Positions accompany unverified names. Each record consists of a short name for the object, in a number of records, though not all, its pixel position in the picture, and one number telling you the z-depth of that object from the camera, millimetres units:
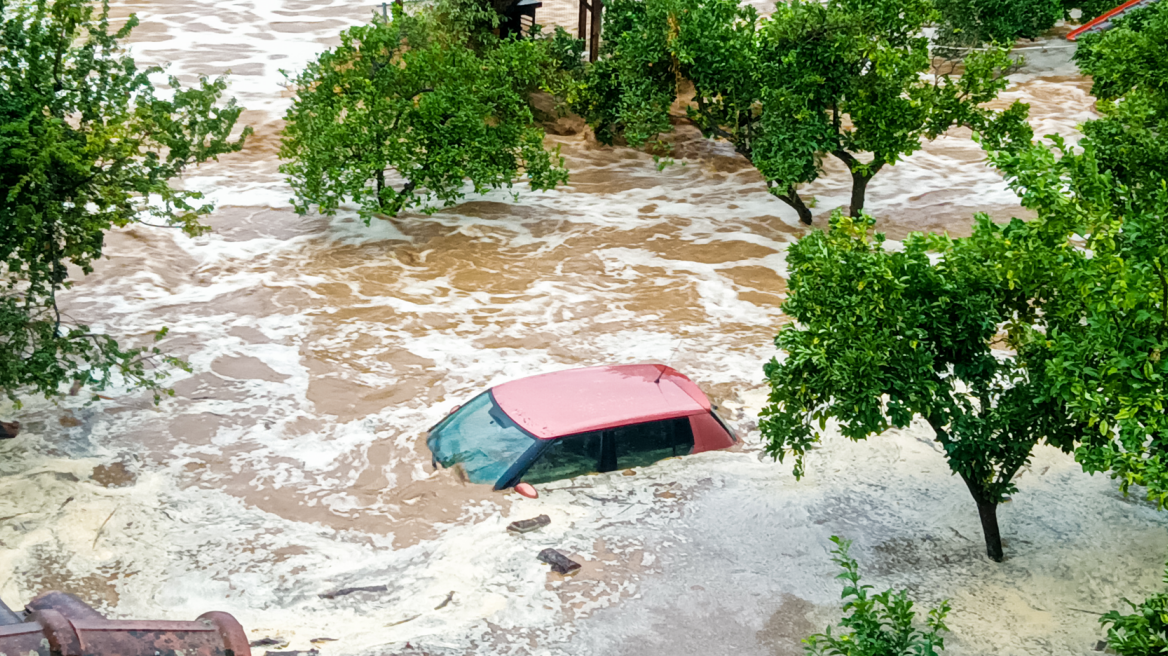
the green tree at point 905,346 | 7551
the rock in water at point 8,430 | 10862
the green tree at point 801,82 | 16109
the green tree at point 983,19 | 29547
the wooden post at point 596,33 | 23453
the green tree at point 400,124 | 17094
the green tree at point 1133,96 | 10883
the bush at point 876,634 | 6539
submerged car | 9305
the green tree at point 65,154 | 9680
